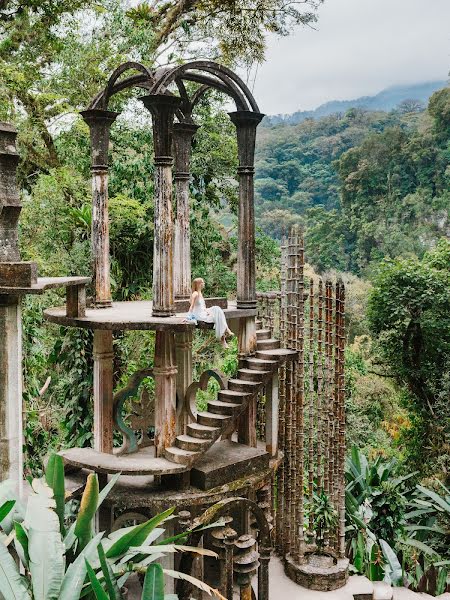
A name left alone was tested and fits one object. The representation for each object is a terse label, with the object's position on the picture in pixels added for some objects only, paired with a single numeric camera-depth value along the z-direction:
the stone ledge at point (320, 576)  6.92
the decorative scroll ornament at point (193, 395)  6.69
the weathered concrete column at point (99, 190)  7.39
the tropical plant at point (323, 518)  7.28
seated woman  6.30
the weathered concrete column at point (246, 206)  7.11
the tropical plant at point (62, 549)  3.70
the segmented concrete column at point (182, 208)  8.02
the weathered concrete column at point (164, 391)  6.38
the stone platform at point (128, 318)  6.03
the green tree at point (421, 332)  13.30
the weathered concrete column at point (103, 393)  6.80
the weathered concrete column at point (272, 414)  7.31
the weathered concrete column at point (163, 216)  6.22
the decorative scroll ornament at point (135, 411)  6.72
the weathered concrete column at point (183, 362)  7.42
